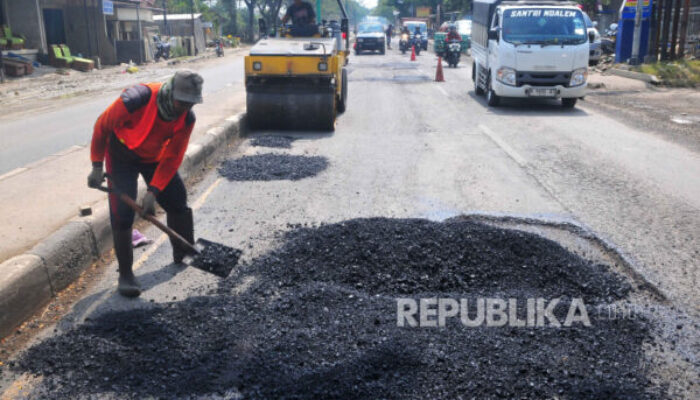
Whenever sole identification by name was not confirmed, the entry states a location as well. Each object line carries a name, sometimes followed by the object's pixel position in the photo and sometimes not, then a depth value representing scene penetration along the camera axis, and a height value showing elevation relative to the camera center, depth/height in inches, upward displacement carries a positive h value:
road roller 422.3 -29.8
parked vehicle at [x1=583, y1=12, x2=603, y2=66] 997.8 -27.5
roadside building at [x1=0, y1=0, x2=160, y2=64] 1070.4 +35.4
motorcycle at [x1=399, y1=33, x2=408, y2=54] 1669.5 -11.3
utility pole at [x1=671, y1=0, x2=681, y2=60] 851.4 +7.9
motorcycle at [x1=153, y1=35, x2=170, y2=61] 1514.5 -19.0
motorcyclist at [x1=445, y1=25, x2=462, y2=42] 1073.8 +3.0
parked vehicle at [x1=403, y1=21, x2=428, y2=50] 1669.5 +27.4
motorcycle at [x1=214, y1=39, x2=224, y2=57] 1717.5 -21.7
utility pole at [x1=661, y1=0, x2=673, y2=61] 867.9 +6.8
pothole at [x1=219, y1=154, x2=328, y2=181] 310.8 -64.0
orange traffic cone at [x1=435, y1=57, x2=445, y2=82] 824.9 -48.8
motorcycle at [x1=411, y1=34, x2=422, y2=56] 1608.6 -9.1
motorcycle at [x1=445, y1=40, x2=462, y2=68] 1053.2 -22.0
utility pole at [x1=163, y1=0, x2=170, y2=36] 1922.4 +59.1
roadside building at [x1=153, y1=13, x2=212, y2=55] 1760.6 +44.6
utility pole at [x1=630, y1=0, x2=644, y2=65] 888.7 -9.0
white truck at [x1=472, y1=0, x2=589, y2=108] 521.3 -13.3
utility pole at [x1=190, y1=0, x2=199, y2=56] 1777.8 +3.7
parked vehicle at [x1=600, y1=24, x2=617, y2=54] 1155.9 -17.8
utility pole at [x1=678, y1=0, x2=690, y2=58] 833.5 +6.3
